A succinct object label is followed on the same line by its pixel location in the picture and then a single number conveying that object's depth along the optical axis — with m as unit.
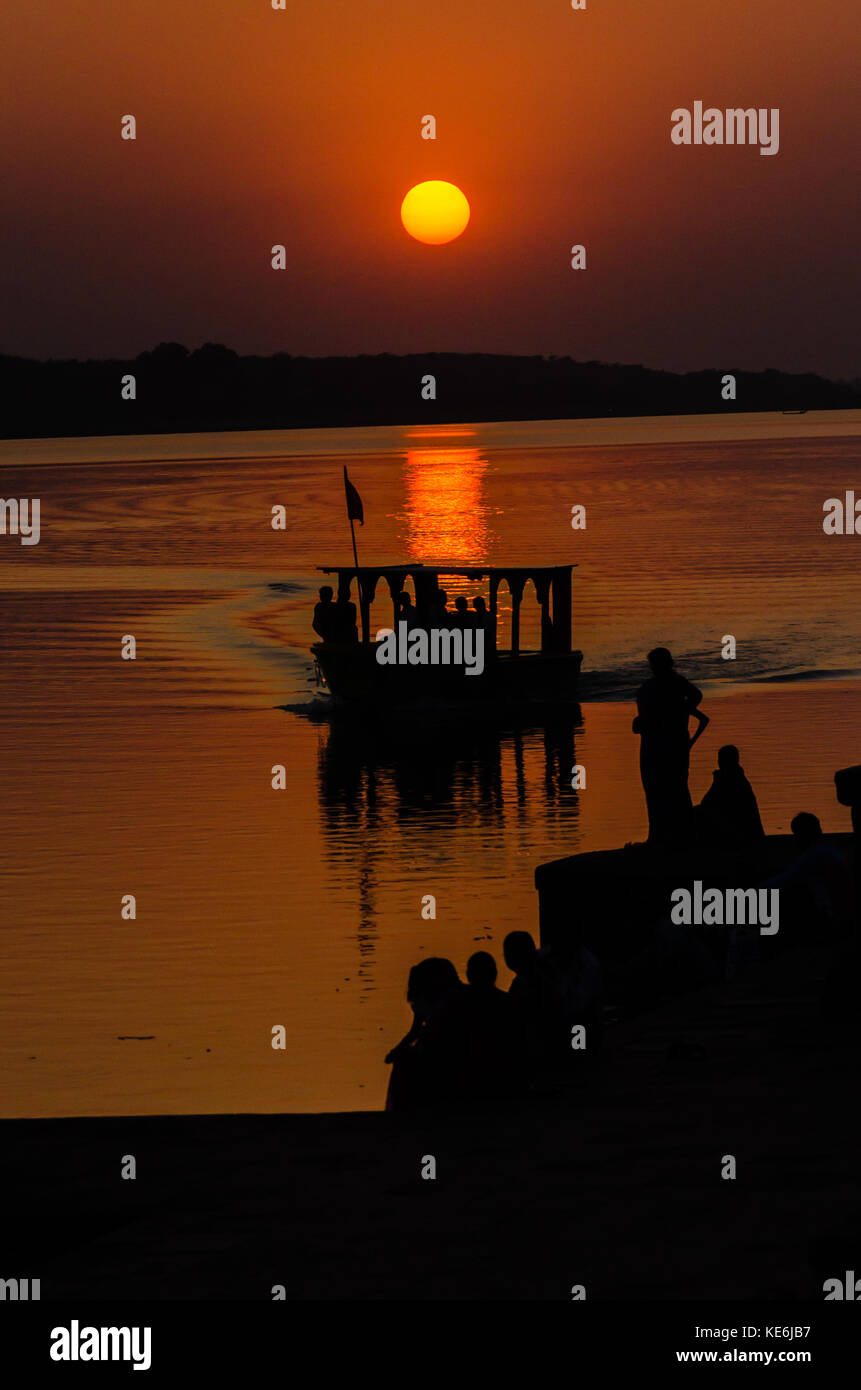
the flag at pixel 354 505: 39.66
